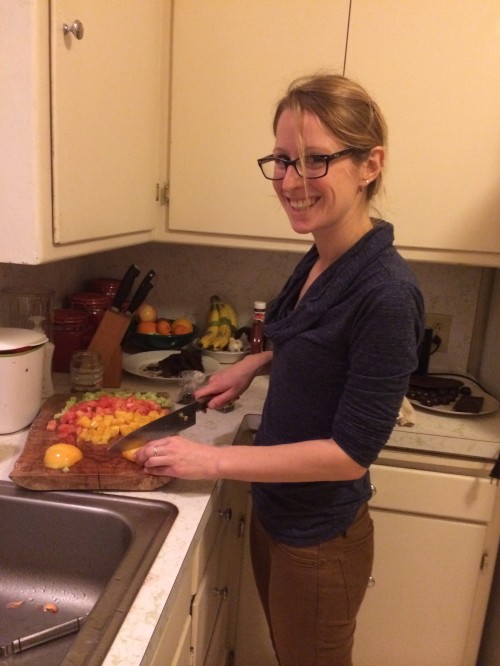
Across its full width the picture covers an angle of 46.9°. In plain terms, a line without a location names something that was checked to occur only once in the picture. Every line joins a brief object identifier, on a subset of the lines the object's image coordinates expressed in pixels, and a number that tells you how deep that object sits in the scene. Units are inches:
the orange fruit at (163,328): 69.8
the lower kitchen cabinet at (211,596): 34.0
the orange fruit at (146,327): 69.0
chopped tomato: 41.9
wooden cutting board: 37.4
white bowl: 67.5
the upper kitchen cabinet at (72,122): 35.2
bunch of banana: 69.0
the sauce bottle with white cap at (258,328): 67.2
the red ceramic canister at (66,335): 58.1
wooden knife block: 56.0
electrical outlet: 70.9
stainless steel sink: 35.8
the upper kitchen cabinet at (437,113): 53.2
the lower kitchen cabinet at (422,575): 55.2
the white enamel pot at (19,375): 42.8
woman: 32.5
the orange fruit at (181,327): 70.2
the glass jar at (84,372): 51.8
